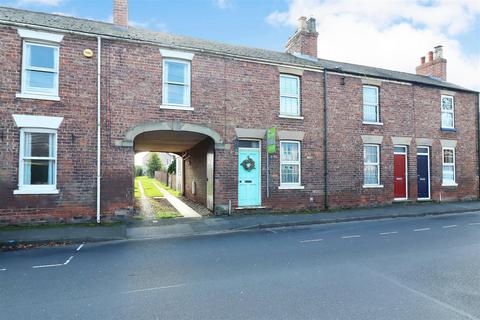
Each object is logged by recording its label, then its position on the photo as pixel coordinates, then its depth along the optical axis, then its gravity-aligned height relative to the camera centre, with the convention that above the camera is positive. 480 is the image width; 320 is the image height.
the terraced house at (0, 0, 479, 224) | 10.27 +1.99
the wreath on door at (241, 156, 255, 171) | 12.66 +0.30
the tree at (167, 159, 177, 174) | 29.19 +0.34
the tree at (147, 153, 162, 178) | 57.53 +1.43
